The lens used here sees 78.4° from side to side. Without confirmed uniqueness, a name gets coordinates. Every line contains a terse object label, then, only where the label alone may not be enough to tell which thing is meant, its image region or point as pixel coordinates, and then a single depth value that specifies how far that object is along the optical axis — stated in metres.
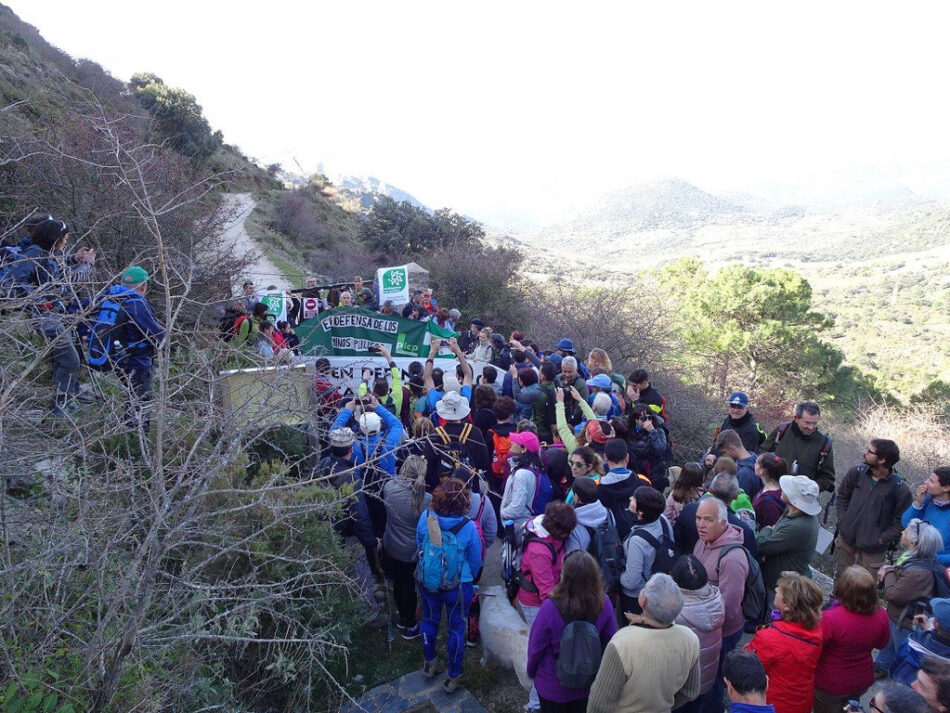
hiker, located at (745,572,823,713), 3.30
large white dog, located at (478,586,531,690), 4.60
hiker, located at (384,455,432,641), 4.65
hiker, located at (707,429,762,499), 5.14
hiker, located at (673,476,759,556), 4.28
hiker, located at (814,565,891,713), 3.47
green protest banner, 8.59
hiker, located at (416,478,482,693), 4.24
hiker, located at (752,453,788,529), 4.65
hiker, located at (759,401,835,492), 5.75
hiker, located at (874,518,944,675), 3.79
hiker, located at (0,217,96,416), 4.95
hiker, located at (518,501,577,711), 3.86
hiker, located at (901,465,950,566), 4.30
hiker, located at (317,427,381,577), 4.89
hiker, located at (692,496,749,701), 3.83
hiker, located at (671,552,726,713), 3.45
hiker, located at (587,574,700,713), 3.00
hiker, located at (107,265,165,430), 4.64
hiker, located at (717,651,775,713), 2.79
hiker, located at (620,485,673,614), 3.94
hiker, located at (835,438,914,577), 4.82
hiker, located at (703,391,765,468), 6.28
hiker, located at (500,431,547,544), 4.83
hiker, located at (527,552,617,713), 3.24
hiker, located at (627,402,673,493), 5.87
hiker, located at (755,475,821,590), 4.20
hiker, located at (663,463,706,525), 4.61
